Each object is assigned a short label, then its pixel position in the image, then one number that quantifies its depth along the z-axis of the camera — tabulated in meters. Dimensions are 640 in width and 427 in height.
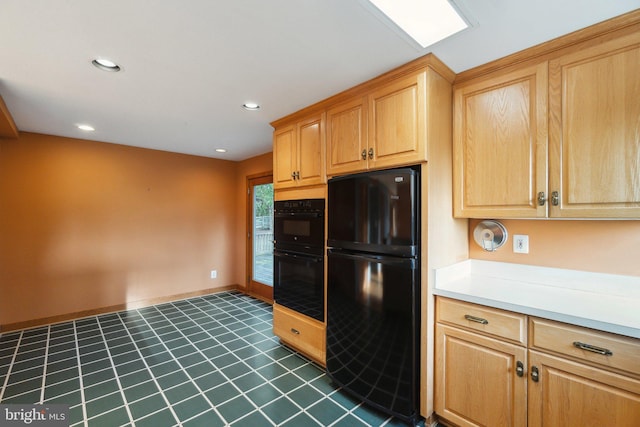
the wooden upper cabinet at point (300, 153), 2.38
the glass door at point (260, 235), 4.52
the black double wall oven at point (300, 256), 2.39
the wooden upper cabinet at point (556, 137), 1.40
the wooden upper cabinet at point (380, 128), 1.75
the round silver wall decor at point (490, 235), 1.99
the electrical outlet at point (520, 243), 1.90
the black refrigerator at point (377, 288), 1.73
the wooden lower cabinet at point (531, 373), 1.22
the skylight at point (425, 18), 1.30
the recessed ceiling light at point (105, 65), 1.78
